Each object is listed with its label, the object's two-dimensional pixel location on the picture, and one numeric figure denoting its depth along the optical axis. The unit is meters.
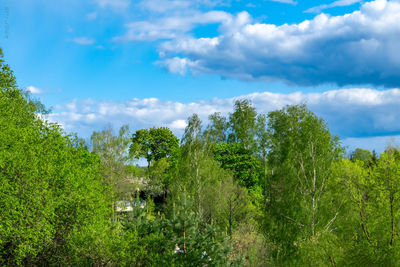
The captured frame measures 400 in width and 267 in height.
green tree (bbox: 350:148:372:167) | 129.20
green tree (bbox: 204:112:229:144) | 76.87
